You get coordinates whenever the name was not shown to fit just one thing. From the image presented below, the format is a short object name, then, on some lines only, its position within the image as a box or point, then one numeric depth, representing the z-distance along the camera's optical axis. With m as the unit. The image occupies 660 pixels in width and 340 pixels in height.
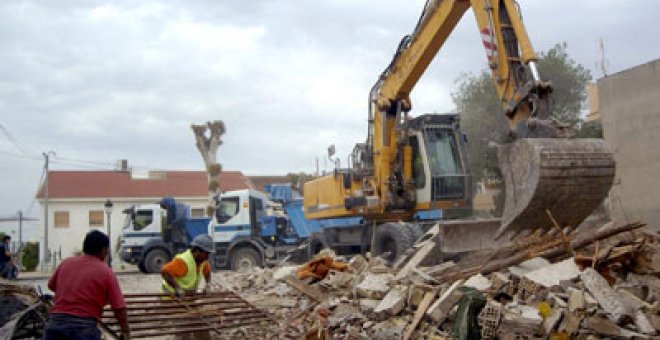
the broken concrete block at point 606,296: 5.99
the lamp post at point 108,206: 25.48
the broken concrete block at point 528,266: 7.39
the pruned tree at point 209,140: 38.66
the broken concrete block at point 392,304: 7.70
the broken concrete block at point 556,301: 6.45
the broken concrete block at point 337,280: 9.59
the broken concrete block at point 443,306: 7.04
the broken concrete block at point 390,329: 7.22
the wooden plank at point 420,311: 7.10
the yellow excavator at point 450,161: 7.73
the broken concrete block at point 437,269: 8.51
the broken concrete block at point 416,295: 7.64
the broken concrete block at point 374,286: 8.41
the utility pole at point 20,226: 36.10
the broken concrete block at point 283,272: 11.55
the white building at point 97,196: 40.84
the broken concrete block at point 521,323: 6.23
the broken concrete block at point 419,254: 9.16
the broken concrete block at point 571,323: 6.03
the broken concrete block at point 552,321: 6.12
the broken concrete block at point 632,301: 6.21
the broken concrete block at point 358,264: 10.06
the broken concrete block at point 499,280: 7.21
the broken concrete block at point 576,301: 6.26
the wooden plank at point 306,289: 9.52
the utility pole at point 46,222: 33.54
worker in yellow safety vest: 6.62
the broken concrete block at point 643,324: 5.87
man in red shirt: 4.49
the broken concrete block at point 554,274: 6.89
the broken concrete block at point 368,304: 8.15
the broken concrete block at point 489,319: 6.46
